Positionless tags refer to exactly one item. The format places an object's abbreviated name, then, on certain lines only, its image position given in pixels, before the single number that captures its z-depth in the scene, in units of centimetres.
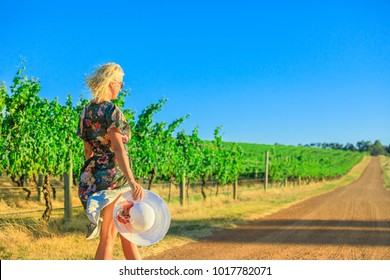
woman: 362
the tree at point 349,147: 16052
